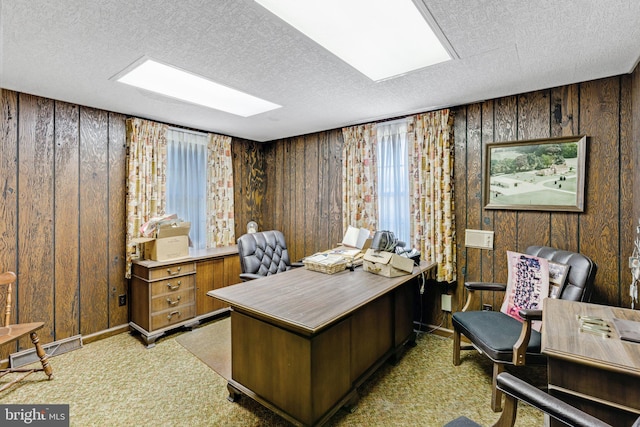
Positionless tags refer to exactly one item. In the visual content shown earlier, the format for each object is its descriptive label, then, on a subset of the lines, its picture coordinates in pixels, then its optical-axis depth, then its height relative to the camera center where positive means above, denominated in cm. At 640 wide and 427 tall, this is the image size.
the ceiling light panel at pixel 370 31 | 151 +108
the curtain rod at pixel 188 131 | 368 +106
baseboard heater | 256 -130
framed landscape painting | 244 +34
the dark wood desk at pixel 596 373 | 117 -68
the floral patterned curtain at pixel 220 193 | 405 +26
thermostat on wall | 286 -27
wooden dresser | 302 -89
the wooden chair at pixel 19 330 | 228 -92
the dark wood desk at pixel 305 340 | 171 -85
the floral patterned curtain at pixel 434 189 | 300 +24
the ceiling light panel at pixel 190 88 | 224 +111
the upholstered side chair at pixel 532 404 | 97 -69
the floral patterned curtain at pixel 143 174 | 321 +42
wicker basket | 260 -48
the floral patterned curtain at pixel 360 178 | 357 +42
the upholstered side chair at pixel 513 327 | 190 -87
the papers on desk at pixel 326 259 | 267 -45
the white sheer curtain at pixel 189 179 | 371 +42
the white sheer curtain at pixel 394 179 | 339 +39
